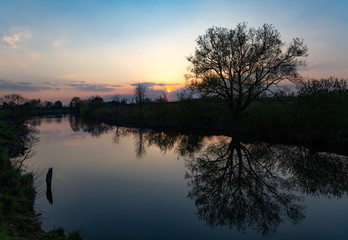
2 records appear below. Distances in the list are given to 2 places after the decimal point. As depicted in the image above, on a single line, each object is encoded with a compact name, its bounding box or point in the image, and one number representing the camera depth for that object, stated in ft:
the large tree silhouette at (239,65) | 96.78
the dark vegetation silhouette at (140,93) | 258.37
